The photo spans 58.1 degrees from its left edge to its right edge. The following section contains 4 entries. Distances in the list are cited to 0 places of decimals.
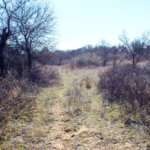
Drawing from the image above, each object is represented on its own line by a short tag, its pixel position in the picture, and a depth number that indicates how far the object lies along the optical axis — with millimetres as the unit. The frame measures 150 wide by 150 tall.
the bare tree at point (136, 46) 14675
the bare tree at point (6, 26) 7578
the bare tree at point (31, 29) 8266
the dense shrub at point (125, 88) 4130
